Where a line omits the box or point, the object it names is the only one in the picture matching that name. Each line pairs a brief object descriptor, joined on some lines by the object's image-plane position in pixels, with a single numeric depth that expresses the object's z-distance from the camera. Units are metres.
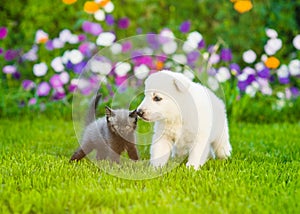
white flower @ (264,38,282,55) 6.93
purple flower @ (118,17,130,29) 7.60
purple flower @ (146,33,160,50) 4.25
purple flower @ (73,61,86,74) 6.67
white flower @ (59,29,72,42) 6.98
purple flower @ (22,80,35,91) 6.70
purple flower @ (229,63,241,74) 6.80
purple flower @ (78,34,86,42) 7.04
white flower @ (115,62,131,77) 4.43
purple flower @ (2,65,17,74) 6.79
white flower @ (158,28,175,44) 6.66
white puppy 3.57
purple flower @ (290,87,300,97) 6.83
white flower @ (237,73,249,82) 6.72
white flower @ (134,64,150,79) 3.99
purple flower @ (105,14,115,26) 7.24
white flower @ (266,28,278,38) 6.91
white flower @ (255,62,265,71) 6.86
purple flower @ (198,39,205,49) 6.87
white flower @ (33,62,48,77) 6.71
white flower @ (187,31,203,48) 6.56
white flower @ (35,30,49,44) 6.99
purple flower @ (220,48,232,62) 6.94
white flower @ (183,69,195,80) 4.04
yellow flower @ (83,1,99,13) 7.01
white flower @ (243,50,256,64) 6.89
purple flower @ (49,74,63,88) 6.59
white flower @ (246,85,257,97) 6.61
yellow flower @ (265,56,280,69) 6.88
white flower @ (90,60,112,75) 4.30
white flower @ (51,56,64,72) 6.63
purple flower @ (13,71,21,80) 6.99
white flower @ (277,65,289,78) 6.88
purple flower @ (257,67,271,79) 6.81
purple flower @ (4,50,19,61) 6.97
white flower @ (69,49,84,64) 6.57
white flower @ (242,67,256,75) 6.77
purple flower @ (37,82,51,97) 6.61
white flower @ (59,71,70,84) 6.62
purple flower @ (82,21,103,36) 6.98
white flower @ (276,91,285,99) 6.71
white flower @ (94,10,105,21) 7.05
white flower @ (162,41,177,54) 4.49
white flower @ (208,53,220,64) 6.70
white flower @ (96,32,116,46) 6.28
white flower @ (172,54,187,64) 4.60
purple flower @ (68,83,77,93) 6.62
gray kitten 3.83
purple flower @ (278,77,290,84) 6.88
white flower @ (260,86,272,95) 6.76
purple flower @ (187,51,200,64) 4.76
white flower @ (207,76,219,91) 4.22
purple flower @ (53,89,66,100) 6.66
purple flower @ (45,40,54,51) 7.01
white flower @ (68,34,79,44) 6.95
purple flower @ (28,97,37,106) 6.45
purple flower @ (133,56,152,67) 4.50
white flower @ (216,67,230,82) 6.53
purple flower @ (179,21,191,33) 7.15
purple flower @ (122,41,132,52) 4.09
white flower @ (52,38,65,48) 6.96
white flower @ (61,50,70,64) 6.69
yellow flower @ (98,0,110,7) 7.04
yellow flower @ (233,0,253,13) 7.23
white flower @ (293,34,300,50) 6.88
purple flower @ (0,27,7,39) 7.10
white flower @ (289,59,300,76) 6.89
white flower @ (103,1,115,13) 7.03
